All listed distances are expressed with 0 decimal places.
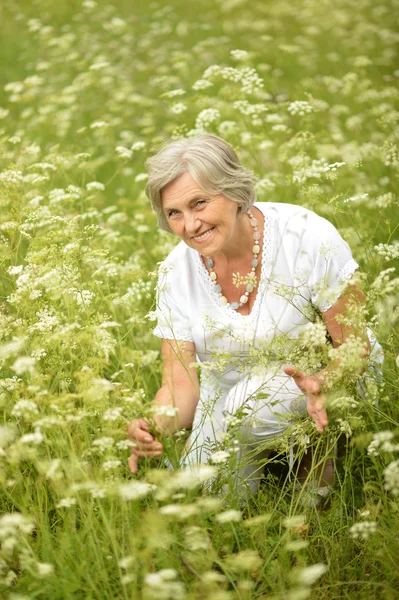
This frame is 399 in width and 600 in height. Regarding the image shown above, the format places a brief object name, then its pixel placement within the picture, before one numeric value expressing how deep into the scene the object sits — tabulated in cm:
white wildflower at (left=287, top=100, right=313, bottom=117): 402
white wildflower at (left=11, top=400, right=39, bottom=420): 195
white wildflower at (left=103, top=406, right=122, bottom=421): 203
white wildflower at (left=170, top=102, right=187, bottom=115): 418
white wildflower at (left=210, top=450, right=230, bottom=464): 209
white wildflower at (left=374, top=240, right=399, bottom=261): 265
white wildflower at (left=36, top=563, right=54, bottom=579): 187
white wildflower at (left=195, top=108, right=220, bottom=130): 401
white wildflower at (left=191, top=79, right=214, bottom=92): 441
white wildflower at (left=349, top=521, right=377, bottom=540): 196
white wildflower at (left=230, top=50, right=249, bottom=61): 439
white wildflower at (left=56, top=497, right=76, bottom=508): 197
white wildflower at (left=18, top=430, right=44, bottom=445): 191
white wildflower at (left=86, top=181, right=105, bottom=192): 404
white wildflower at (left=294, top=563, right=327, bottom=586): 177
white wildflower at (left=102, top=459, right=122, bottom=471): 204
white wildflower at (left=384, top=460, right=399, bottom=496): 188
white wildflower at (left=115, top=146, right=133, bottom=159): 418
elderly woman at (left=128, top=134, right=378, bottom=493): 278
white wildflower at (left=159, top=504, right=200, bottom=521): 187
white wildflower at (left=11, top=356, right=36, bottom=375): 197
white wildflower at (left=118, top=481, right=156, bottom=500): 192
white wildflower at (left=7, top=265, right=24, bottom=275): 268
